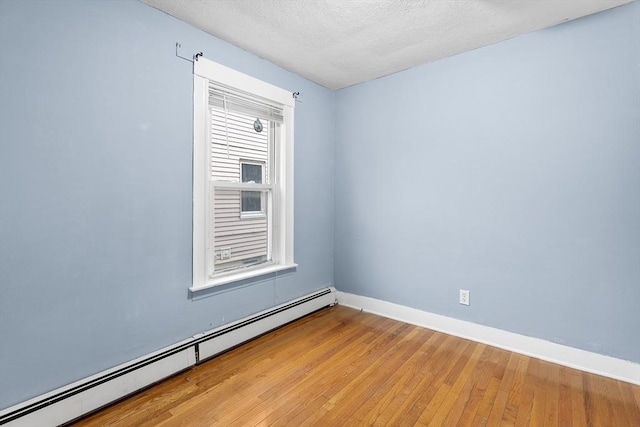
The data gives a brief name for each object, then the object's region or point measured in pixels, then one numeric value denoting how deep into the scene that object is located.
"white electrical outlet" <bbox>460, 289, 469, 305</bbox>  2.71
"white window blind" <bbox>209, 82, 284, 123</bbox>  2.46
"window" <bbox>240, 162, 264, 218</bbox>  2.78
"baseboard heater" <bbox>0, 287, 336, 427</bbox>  1.56
